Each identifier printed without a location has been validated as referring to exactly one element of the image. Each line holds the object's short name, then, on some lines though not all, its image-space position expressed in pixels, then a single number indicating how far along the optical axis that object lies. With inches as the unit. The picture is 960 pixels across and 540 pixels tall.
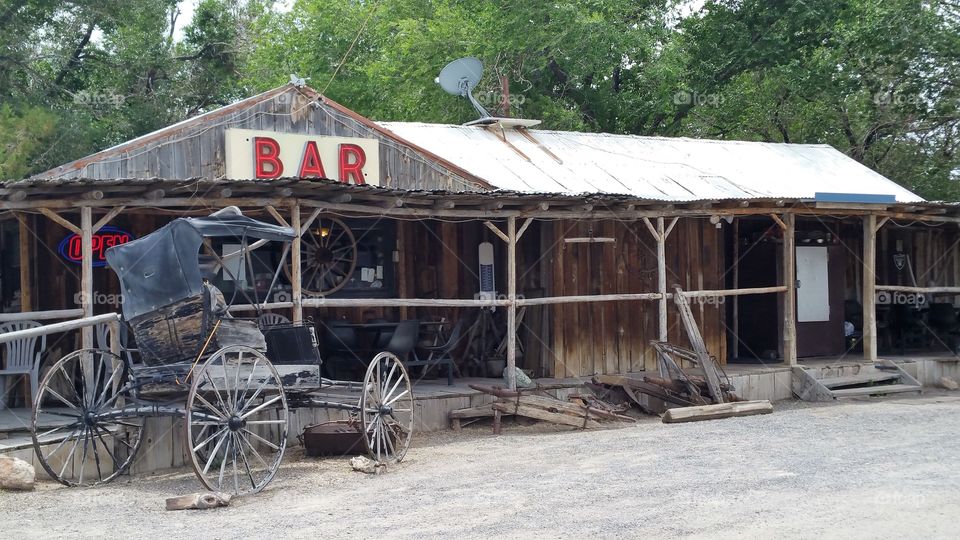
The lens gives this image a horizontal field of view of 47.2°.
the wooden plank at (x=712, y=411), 528.7
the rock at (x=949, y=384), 686.5
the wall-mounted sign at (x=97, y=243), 505.0
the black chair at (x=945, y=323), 751.7
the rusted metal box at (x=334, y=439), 424.5
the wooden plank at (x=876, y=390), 625.3
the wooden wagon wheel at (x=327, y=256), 564.7
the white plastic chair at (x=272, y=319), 491.2
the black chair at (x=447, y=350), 533.0
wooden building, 496.4
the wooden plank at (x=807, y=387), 615.8
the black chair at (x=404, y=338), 533.3
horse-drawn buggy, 358.0
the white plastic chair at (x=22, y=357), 439.2
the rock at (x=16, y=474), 362.0
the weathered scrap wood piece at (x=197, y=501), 331.3
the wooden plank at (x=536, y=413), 511.8
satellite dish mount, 704.4
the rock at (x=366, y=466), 396.6
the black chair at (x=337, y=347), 542.6
